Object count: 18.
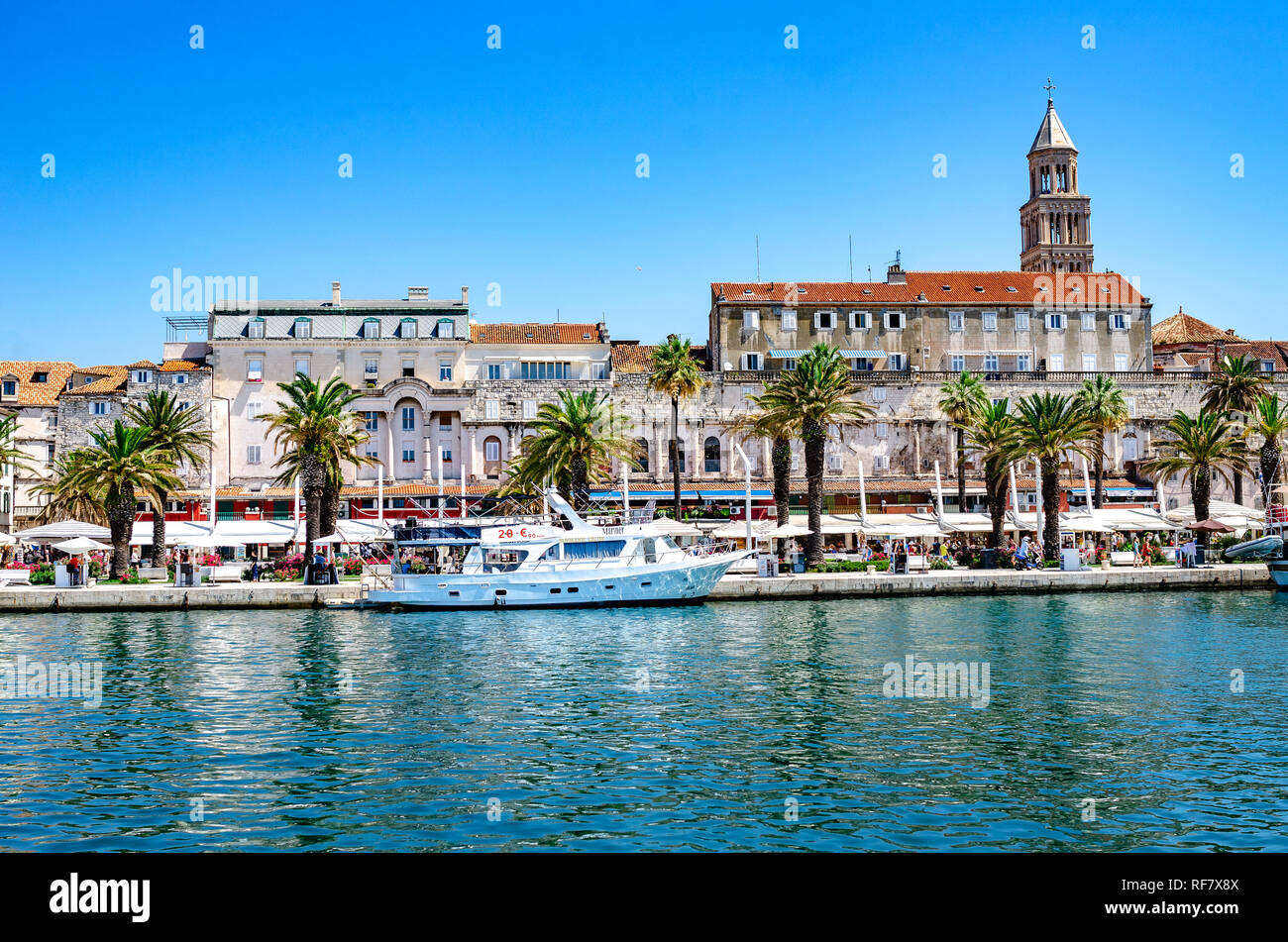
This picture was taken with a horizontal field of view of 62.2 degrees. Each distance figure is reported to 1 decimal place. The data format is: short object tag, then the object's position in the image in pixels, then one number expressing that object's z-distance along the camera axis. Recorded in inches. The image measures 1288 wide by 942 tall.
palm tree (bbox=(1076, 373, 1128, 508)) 2694.4
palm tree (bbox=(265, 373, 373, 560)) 1996.8
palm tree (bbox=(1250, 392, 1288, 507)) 2281.0
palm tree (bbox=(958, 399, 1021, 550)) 2166.6
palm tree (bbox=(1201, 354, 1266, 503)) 2524.6
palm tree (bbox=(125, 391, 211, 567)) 2183.8
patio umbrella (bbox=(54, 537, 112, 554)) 2038.6
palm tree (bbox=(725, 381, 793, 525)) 2202.5
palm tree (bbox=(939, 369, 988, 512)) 2711.6
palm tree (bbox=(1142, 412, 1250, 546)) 2229.3
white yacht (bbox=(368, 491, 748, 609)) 1780.3
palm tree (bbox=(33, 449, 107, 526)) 1995.6
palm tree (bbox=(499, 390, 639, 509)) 2174.0
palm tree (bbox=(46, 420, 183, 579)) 1972.2
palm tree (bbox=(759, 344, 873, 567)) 2148.1
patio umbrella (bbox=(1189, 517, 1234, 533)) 2165.4
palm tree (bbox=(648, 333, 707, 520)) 2593.5
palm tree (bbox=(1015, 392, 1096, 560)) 2069.4
